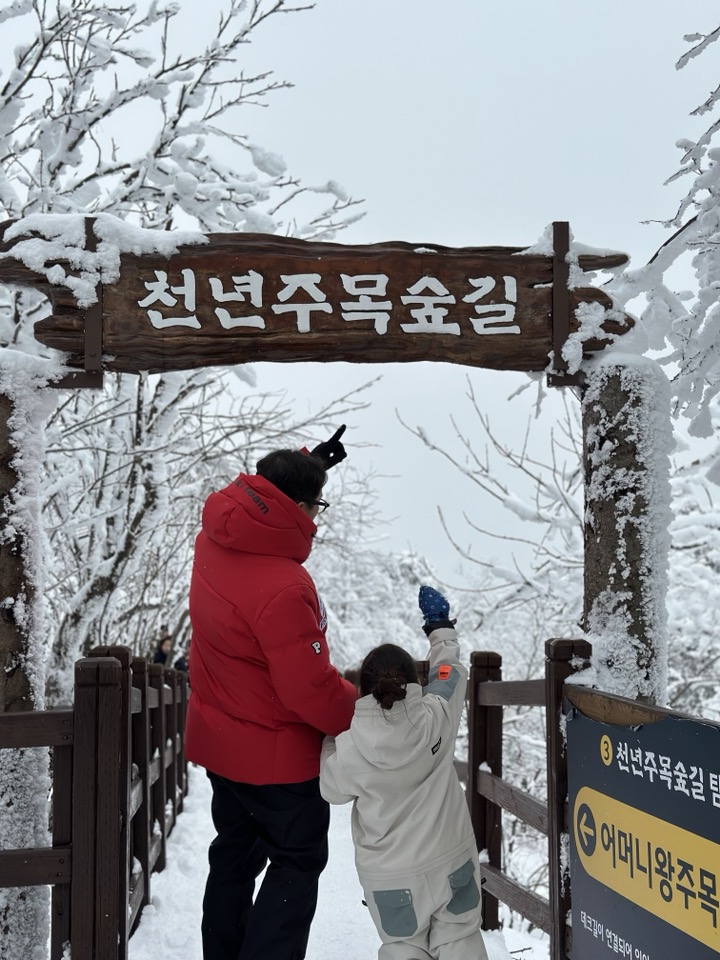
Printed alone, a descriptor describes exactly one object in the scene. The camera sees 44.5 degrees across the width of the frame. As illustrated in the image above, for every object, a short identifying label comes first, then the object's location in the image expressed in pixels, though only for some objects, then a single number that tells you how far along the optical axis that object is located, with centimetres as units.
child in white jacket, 273
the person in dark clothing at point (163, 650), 1139
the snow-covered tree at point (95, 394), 367
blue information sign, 200
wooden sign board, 374
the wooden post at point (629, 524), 357
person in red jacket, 275
